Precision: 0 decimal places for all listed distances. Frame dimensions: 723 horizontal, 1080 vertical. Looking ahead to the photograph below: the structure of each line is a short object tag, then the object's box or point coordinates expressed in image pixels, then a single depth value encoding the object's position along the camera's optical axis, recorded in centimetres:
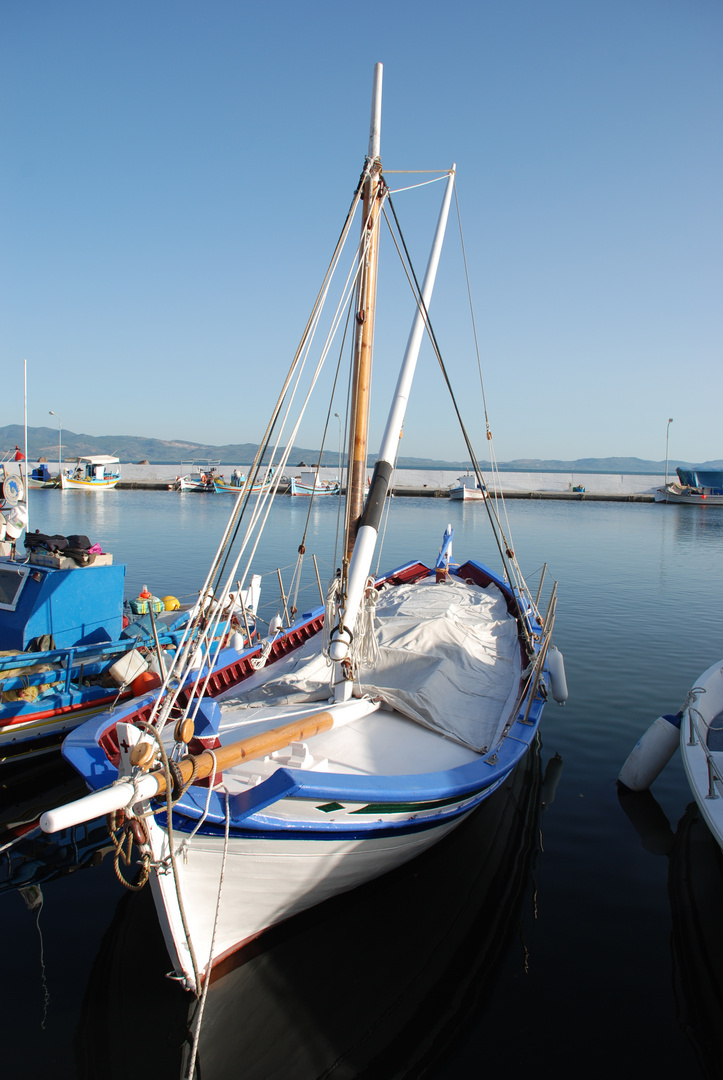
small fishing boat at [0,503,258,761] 1128
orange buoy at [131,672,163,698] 978
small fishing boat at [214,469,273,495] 8861
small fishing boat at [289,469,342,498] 8083
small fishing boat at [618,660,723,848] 868
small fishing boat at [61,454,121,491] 8019
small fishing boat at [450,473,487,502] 8100
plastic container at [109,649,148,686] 1148
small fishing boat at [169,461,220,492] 8725
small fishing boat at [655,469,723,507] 8056
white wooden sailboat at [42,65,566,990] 548
